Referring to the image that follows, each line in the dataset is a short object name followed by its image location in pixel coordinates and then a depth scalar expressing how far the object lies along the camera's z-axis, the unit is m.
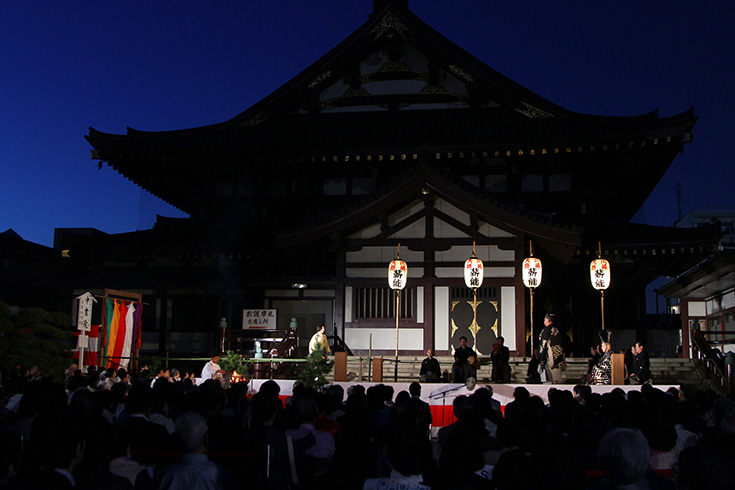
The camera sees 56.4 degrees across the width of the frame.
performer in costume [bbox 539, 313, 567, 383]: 15.77
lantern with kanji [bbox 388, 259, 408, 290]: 18.48
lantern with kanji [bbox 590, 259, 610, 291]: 18.09
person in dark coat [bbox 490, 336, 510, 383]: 16.25
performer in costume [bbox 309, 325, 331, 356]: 18.30
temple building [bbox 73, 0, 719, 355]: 19.34
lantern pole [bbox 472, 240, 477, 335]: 19.12
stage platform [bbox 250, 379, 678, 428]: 12.70
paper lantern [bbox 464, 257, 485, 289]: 18.05
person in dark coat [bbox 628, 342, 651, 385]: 14.63
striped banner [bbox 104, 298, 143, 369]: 17.38
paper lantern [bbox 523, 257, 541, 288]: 18.12
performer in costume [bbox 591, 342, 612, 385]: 15.06
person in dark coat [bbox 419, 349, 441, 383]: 15.73
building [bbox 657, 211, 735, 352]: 17.12
